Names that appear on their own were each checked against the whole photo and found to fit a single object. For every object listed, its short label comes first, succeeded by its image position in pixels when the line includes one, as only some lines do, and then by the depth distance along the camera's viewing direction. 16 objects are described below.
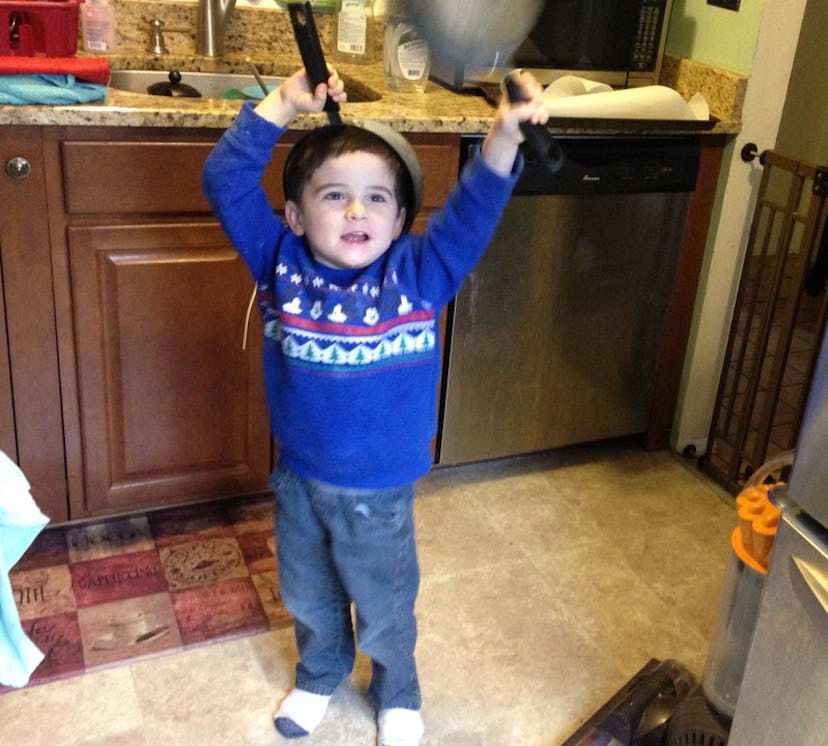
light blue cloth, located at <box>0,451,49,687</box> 1.08
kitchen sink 2.05
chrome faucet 2.13
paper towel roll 1.94
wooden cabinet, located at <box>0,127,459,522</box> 1.66
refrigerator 1.13
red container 1.64
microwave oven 2.01
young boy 1.20
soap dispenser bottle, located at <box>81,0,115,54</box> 2.03
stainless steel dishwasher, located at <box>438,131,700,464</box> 2.03
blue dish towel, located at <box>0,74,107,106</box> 1.55
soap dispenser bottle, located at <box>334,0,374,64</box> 2.19
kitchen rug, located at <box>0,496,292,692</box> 1.72
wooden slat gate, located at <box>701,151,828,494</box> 2.04
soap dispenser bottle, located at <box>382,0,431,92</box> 1.92
